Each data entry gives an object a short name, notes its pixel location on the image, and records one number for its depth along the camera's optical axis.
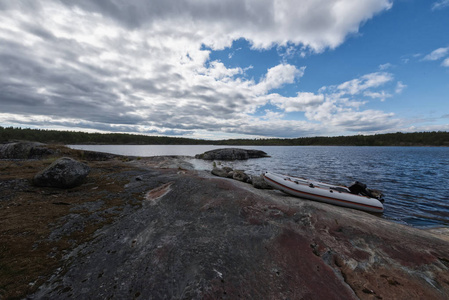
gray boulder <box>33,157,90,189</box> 8.85
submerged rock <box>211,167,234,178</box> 17.88
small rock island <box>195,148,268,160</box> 43.92
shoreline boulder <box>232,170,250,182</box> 16.90
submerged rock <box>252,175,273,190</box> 14.40
